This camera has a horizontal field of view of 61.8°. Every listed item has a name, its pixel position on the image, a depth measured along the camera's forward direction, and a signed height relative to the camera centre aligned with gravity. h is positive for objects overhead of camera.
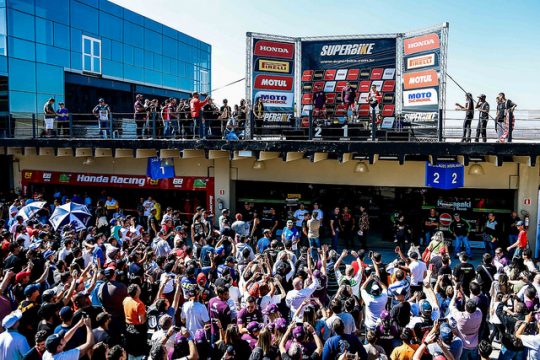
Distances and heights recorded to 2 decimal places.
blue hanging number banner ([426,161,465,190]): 14.06 -0.72
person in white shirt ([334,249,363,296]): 7.39 -2.14
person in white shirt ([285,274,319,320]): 6.56 -2.10
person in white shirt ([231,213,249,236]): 11.84 -2.01
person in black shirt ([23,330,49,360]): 5.05 -2.27
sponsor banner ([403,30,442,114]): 14.22 +2.58
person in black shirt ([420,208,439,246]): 14.94 -2.40
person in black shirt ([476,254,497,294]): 8.22 -2.19
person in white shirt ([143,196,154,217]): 16.44 -2.07
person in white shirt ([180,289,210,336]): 6.05 -2.22
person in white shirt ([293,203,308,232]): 14.52 -2.13
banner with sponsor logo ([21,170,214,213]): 17.38 -1.34
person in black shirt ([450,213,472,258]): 14.03 -2.61
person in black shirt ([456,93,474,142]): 12.78 +1.14
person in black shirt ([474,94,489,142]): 12.35 +1.04
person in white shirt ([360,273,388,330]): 6.38 -2.16
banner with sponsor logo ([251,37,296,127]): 15.95 +2.62
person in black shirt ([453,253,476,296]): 7.80 -2.09
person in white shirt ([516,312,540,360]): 5.66 -2.35
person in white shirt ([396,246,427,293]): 8.04 -2.16
